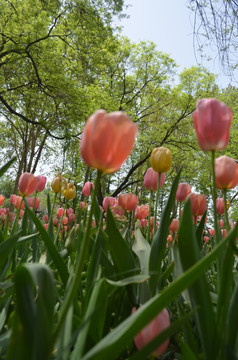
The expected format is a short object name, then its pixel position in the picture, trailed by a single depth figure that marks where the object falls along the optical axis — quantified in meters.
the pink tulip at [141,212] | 2.23
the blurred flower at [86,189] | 2.29
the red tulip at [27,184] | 1.46
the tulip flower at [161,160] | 1.09
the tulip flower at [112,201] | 2.13
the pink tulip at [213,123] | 0.71
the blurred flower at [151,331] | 0.48
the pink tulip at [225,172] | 0.91
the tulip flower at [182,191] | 1.49
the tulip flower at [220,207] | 1.89
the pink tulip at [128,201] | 1.79
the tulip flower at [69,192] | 1.72
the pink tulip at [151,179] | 1.49
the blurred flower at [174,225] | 2.12
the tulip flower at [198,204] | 1.29
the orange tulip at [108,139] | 0.49
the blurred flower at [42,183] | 1.89
